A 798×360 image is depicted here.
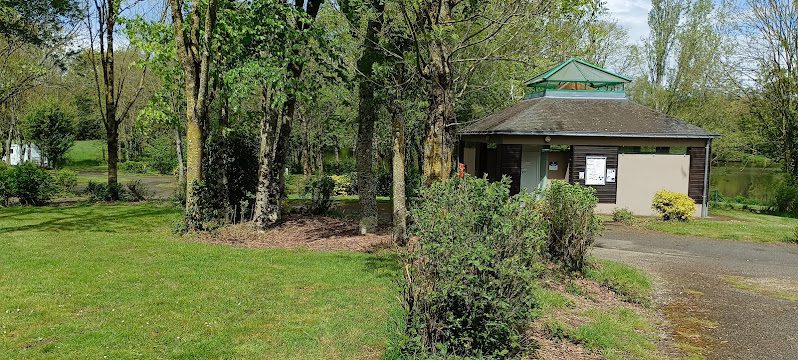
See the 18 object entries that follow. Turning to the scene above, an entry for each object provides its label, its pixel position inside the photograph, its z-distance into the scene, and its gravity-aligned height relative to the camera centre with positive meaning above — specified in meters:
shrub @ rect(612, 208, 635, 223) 16.39 -1.69
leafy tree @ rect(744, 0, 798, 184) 25.17 +3.41
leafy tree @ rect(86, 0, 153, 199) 19.08 +2.74
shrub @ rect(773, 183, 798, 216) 21.97 -1.52
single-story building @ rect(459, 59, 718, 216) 18.17 +0.11
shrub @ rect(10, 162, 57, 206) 16.95 -1.10
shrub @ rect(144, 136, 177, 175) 39.50 -0.45
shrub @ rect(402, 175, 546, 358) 4.50 -1.00
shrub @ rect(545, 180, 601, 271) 8.13 -0.97
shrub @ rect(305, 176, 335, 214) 15.41 -1.19
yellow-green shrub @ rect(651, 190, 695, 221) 16.58 -1.38
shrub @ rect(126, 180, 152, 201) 19.59 -1.47
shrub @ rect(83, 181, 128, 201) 18.95 -1.44
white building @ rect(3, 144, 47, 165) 46.31 -0.57
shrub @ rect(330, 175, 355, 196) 24.95 -1.47
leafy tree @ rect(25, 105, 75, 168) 36.53 +1.15
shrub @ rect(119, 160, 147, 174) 41.59 -1.32
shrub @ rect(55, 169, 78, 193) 20.28 -1.15
